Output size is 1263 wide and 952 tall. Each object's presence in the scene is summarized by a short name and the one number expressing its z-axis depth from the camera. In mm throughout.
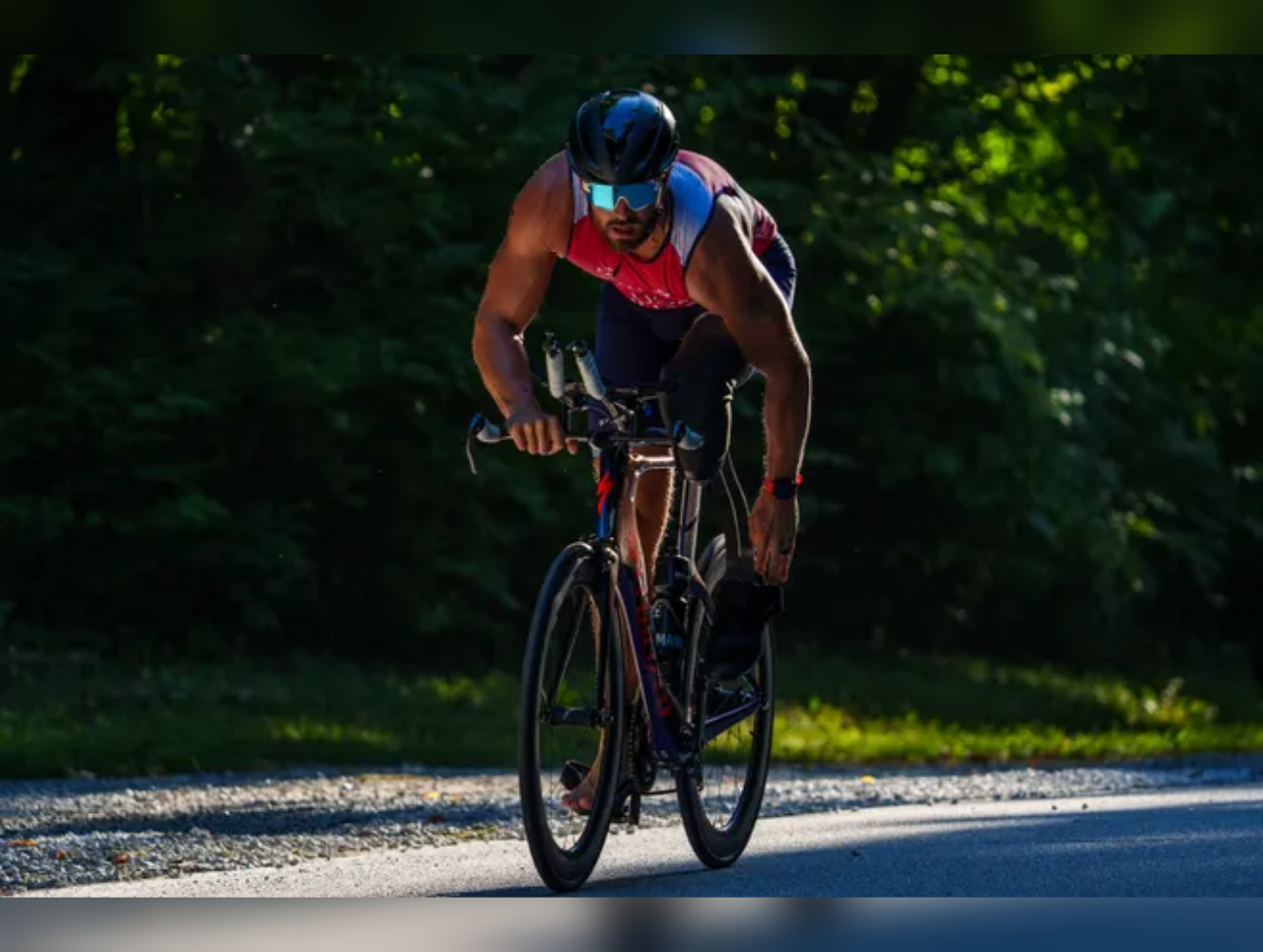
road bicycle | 14703
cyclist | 14633
